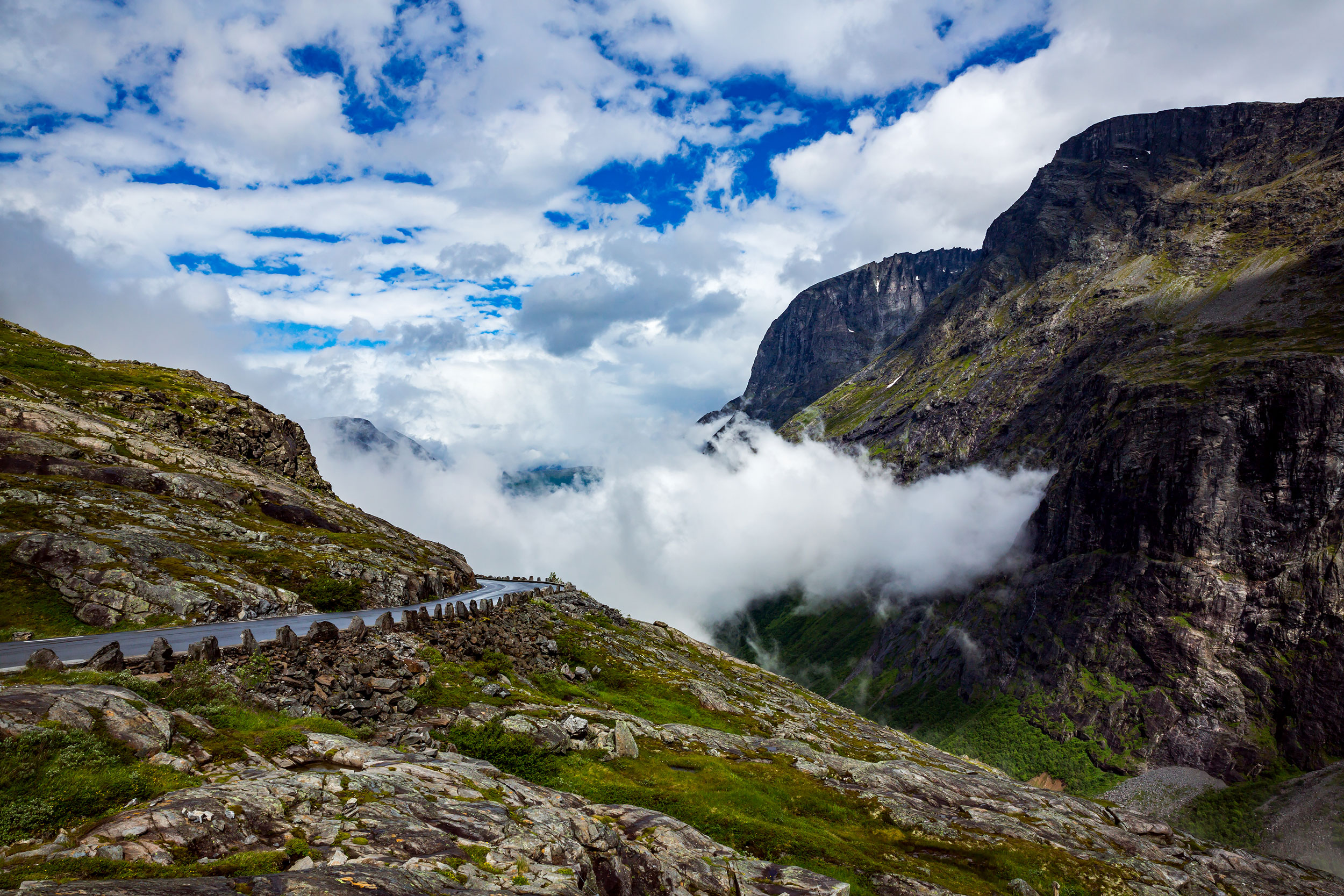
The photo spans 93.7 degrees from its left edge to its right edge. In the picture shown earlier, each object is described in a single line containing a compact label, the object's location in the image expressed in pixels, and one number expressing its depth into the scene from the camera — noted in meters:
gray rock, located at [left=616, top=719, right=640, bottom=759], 43.81
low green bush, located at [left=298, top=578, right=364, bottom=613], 70.81
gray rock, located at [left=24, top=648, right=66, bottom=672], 26.44
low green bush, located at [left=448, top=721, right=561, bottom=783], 35.84
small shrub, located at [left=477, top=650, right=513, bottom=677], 51.69
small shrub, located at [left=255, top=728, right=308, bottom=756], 23.61
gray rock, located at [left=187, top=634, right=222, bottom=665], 31.38
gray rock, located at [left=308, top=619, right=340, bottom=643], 41.88
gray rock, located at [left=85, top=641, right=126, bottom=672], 28.38
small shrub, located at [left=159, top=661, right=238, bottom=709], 25.83
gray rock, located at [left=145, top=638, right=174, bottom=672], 30.28
